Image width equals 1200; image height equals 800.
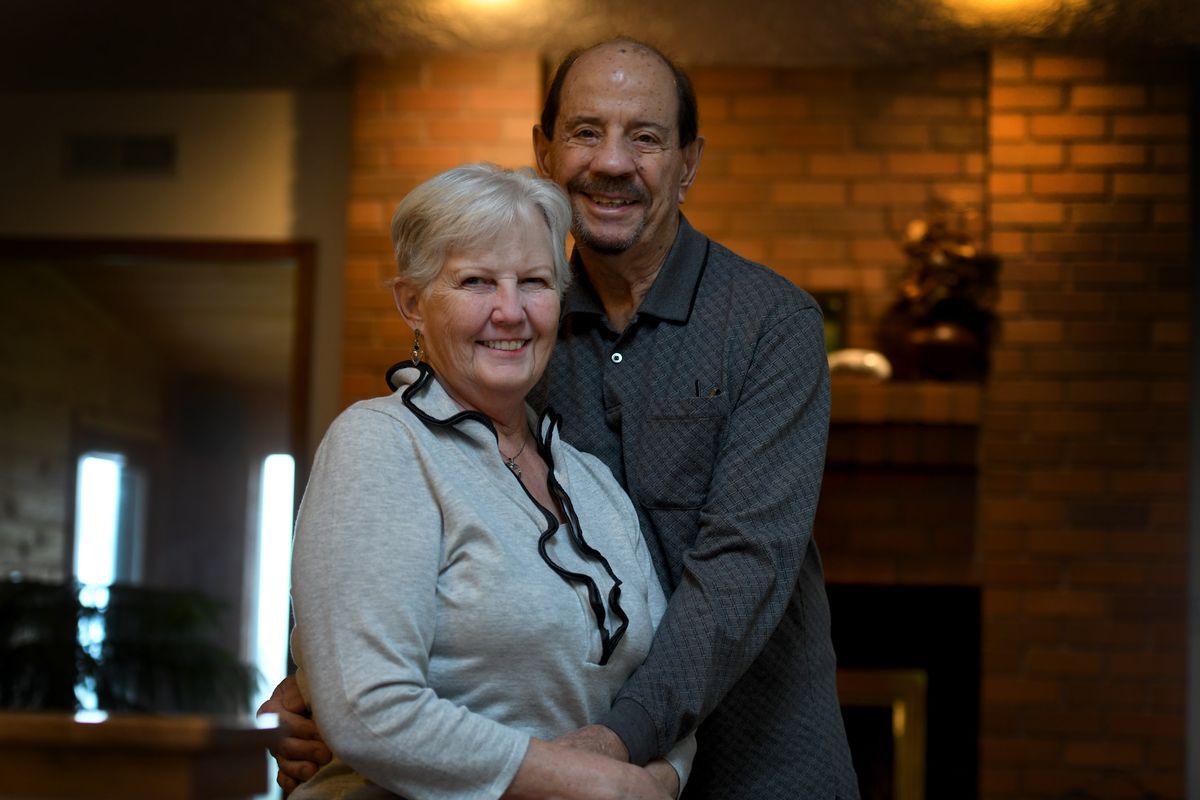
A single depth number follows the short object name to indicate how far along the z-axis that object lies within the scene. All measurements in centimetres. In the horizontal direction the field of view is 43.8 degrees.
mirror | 658
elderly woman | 145
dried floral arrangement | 450
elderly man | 173
